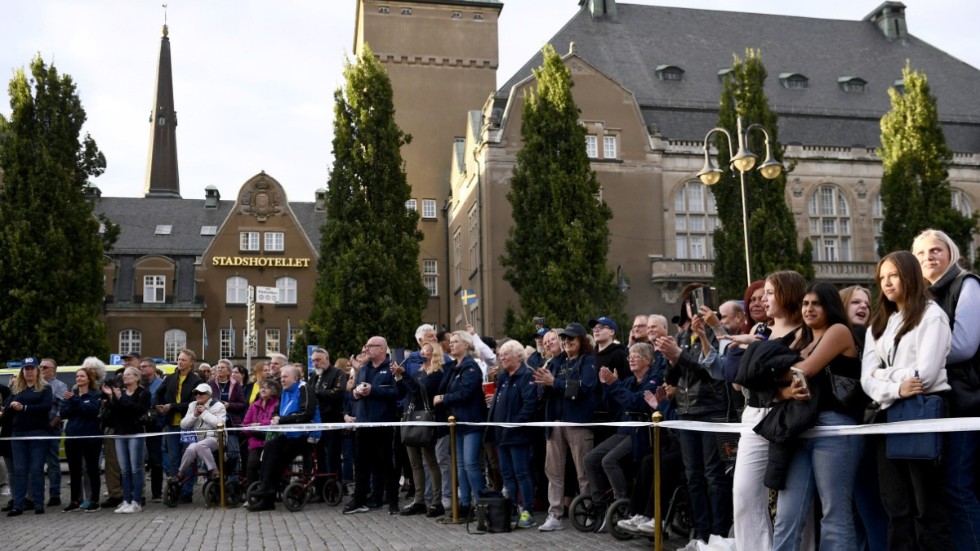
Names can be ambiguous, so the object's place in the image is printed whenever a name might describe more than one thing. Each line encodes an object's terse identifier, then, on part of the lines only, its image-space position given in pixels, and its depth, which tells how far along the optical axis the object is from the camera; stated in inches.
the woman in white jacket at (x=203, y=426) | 593.6
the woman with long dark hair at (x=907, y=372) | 227.6
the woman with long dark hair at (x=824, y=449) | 240.1
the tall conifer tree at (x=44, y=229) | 1373.0
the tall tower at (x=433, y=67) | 1929.1
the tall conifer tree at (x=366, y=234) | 1386.6
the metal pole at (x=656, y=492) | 321.7
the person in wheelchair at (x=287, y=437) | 554.3
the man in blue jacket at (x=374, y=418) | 527.8
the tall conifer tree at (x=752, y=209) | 1467.8
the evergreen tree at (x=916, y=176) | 1529.3
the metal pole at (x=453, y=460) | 465.7
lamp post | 782.5
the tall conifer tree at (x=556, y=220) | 1373.0
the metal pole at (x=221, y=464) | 571.5
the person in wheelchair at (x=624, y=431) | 405.7
